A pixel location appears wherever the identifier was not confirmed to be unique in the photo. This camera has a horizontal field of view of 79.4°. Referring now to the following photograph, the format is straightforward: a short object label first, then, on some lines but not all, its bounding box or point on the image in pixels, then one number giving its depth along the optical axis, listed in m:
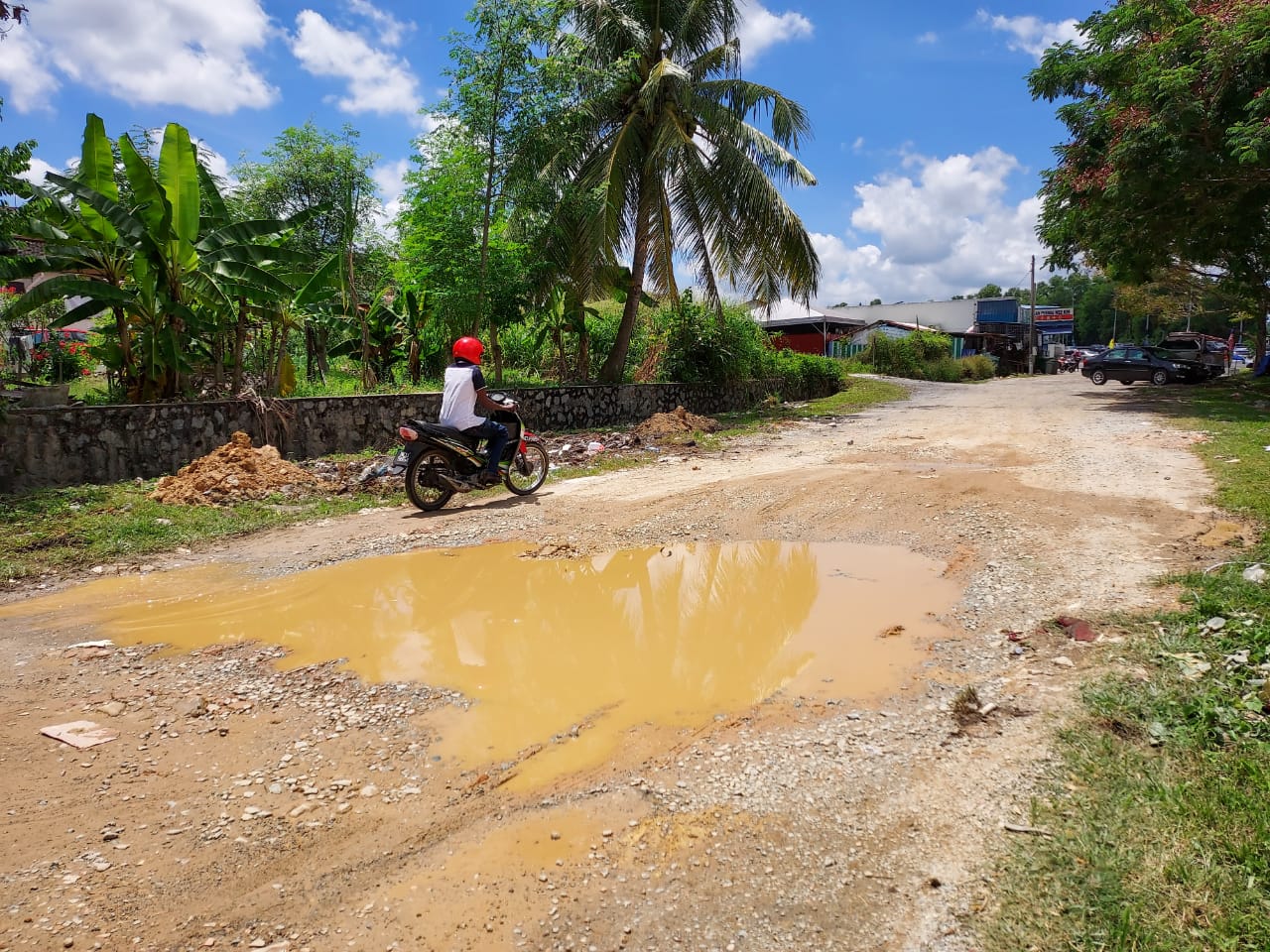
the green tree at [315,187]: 17.42
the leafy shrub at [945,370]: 33.44
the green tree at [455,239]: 12.70
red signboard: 63.47
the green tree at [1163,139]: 13.66
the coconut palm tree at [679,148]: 14.06
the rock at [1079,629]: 4.04
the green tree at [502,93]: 11.66
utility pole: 41.94
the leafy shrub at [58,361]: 12.57
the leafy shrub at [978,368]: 36.00
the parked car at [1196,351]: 26.19
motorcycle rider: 7.71
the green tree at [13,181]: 7.46
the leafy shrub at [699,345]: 16.91
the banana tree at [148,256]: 8.72
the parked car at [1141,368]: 25.11
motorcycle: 7.64
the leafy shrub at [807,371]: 20.94
